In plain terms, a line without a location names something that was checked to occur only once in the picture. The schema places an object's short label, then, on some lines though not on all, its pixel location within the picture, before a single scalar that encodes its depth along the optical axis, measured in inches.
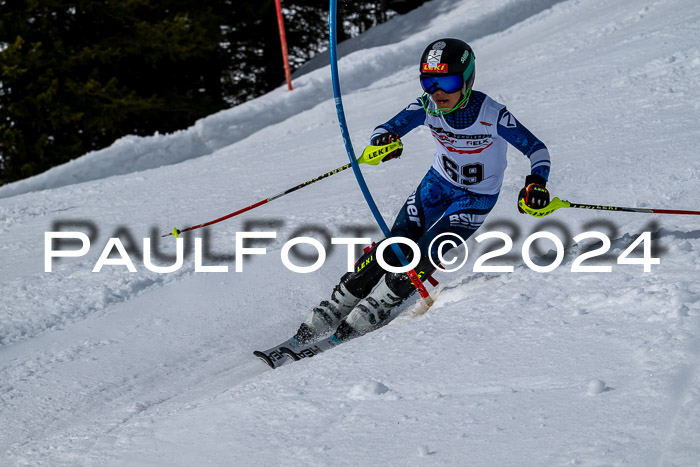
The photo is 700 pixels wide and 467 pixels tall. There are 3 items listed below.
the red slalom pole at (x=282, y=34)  884.0
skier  325.1
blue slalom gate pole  341.4
